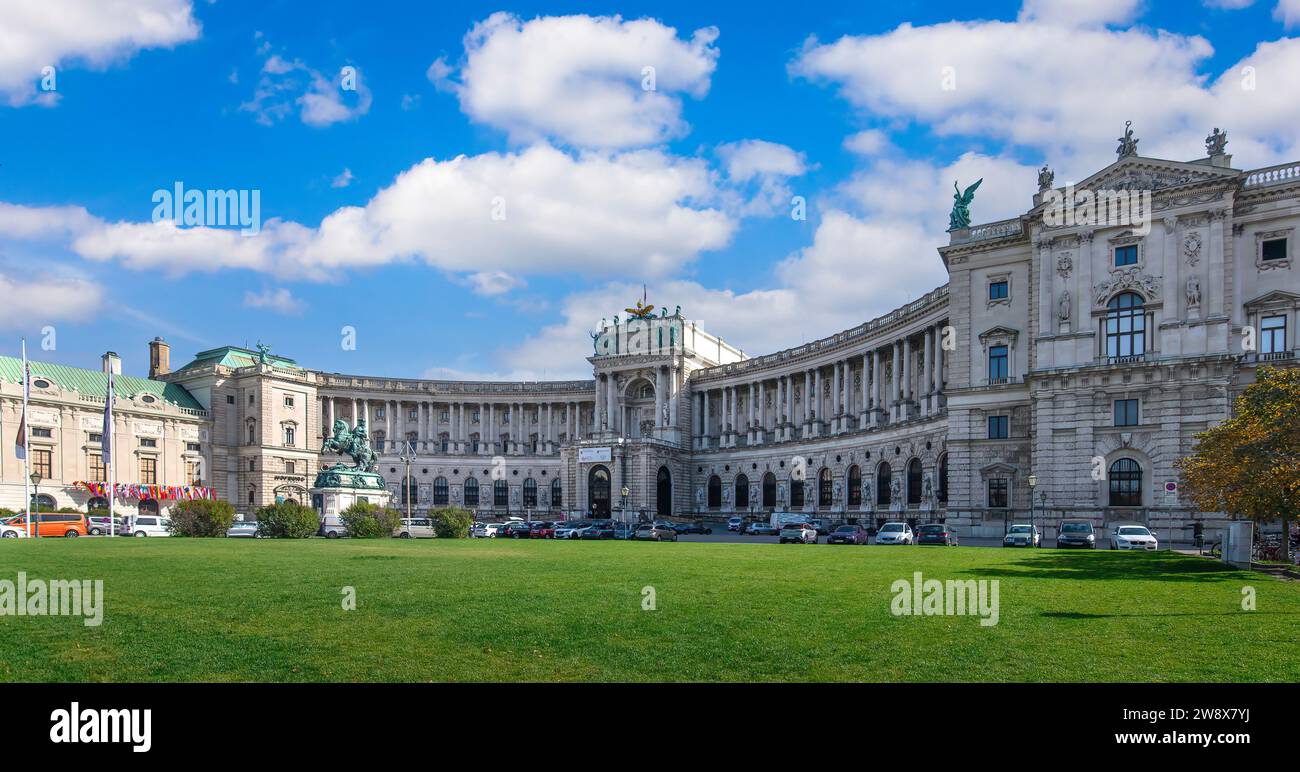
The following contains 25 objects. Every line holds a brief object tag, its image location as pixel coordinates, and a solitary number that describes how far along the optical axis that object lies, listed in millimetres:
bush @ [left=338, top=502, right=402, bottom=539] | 56844
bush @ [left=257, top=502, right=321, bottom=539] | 56750
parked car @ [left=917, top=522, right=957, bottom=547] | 53531
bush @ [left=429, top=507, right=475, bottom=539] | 60859
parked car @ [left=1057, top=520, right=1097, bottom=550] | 48656
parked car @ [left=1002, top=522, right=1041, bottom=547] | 50625
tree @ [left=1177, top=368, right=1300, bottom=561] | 30016
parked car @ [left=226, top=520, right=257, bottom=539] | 62406
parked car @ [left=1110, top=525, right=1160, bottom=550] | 47188
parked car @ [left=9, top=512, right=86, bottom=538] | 67069
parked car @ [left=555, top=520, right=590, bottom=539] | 67812
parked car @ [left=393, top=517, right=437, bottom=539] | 64000
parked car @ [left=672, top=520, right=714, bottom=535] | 84188
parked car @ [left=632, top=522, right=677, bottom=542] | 65188
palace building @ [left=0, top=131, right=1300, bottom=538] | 55344
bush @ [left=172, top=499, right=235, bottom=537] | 58562
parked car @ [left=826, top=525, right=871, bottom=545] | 56781
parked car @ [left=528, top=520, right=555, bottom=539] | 70000
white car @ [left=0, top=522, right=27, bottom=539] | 59522
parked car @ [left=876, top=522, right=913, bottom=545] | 52850
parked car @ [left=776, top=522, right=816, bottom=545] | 60188
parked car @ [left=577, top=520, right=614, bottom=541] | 66125
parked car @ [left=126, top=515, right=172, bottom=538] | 67312
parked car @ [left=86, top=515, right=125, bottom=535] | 73206
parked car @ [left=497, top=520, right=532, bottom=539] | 73000
